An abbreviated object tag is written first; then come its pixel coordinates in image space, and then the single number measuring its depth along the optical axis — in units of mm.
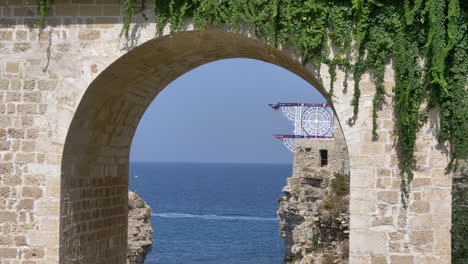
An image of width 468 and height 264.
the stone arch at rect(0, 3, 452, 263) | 18750
